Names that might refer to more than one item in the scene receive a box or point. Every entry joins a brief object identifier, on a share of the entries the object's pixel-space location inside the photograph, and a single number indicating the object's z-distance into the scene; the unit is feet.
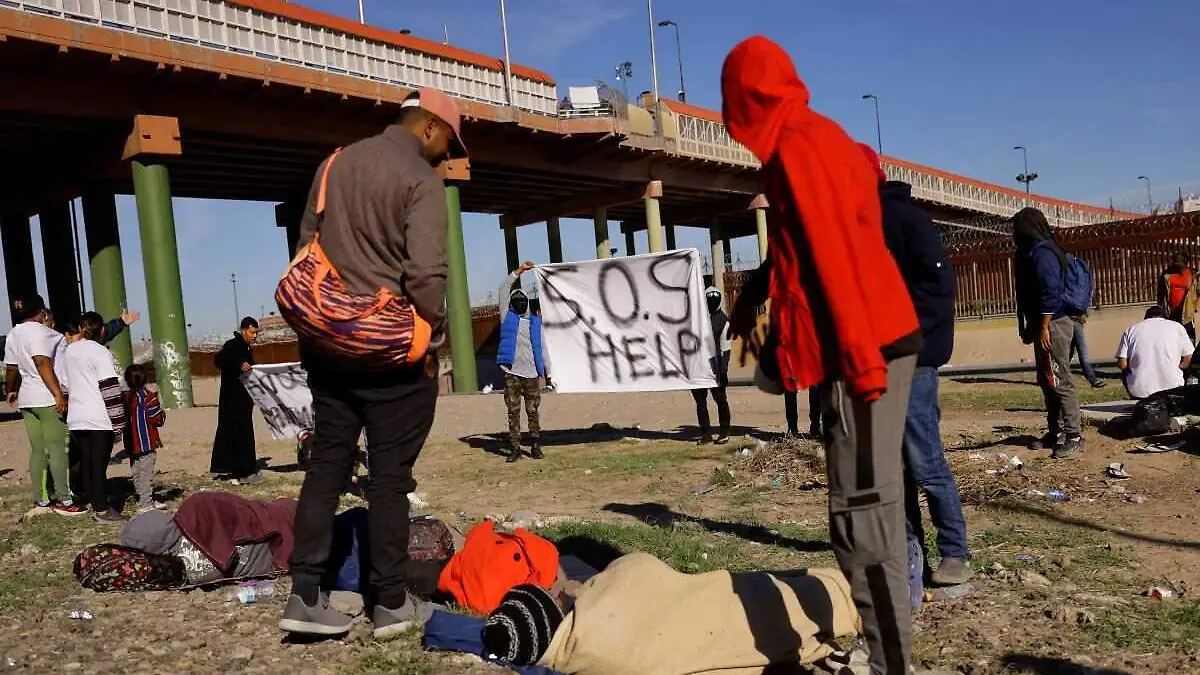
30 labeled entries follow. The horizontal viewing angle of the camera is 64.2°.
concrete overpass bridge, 53.57
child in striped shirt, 24.16
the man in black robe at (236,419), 31.12
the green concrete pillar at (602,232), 104.78
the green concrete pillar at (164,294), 58.39
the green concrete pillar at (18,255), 80.33
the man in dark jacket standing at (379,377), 11.44
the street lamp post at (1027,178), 194.59
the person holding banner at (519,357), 34.09
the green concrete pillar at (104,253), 67.67
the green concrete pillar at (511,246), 115.03
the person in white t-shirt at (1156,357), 25.04
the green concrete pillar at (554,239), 110.32
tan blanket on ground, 10.37
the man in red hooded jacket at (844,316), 8.82
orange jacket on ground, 13.38
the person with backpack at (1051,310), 22.71
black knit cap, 10.88
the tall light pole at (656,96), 95.76
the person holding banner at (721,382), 33.37
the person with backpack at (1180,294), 35.58
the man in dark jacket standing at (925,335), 12.32
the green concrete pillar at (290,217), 88.79
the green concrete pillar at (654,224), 98.94
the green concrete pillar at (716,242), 134.43
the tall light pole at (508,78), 79.00
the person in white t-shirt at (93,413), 23.63
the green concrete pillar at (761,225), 117.91
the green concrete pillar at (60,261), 76.79
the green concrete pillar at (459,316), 76.38
